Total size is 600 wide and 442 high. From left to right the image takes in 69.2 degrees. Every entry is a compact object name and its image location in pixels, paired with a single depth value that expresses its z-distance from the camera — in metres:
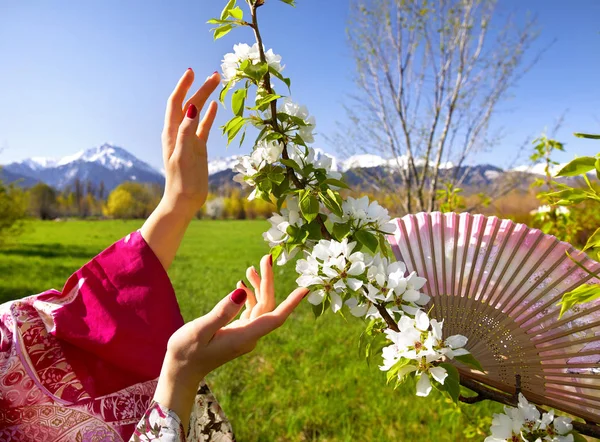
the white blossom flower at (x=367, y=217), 0.82
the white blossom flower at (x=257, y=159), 0.84
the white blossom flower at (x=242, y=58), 0.87
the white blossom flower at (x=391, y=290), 0.72
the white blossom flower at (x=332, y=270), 0.73
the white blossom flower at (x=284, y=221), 0.84
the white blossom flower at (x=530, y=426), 0.68
